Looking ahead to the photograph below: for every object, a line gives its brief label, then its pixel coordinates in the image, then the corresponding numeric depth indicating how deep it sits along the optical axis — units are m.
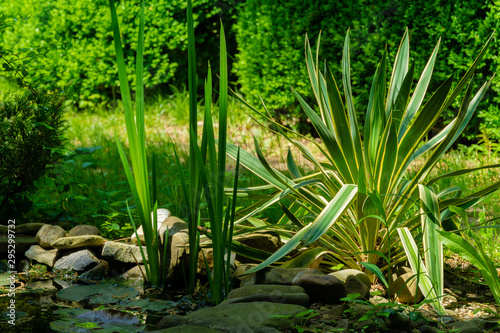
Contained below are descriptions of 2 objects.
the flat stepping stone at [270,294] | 2.04
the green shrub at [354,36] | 4.80
